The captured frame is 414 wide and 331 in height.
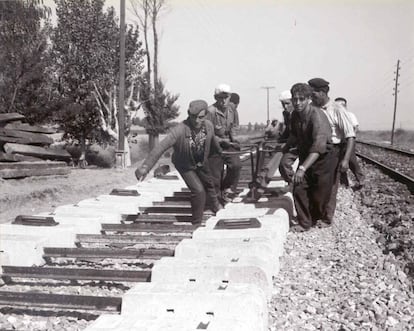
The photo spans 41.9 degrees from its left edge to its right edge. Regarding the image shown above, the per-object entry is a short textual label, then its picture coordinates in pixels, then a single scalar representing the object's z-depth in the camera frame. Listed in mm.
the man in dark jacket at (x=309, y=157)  6352
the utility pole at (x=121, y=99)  22000
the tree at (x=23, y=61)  18250
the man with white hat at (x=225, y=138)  7429
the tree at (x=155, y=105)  32469
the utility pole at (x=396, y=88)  56175
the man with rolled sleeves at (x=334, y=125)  7102
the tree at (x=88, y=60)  24980
